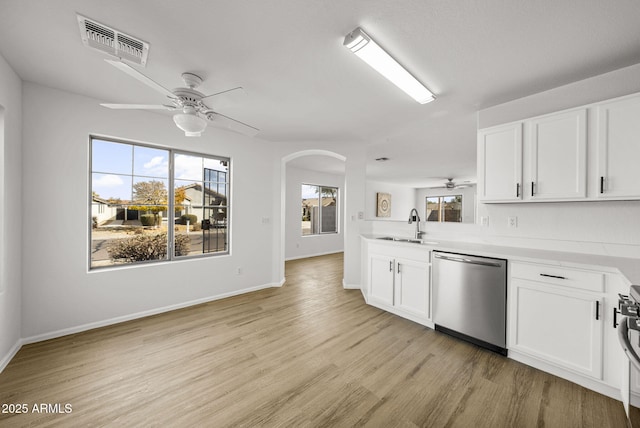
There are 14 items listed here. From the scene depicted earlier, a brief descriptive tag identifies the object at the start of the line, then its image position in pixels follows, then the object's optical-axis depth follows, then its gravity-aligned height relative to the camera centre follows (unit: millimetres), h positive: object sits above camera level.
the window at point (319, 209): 7344 +106
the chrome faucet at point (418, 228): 3382 -203
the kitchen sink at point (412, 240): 3020 -376
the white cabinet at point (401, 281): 2809 -865
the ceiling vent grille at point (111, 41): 1587 +1205
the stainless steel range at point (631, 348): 1080 -589
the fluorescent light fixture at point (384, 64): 1663 +1213
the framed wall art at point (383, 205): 9658 +347
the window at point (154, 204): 2932 +96
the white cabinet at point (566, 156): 1919 +547
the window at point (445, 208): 10469 +268
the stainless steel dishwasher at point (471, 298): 2230 -848
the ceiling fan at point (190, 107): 2082 +972
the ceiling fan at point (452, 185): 9062 +1172
